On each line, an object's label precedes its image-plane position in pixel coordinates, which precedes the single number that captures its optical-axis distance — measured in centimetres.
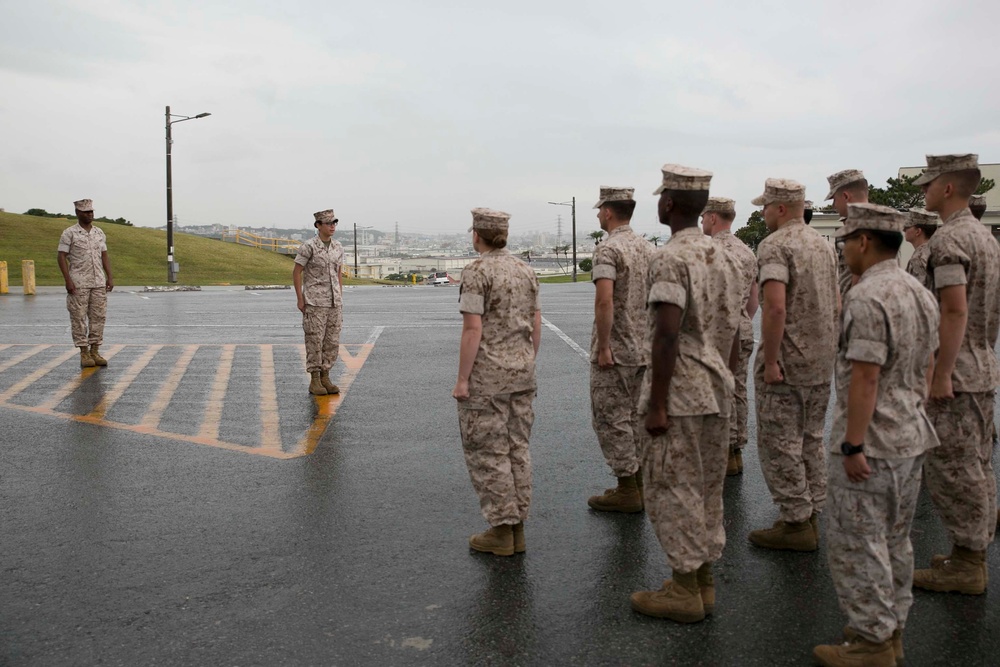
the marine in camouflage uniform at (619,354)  579
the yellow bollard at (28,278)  2684
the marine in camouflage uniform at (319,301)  985
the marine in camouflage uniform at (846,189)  567
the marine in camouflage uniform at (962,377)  449
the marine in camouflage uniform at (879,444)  356
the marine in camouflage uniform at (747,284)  660
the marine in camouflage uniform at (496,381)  500
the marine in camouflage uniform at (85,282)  1179
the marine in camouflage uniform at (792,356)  509
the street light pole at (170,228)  3616
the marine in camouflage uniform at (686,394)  411
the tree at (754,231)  6256
